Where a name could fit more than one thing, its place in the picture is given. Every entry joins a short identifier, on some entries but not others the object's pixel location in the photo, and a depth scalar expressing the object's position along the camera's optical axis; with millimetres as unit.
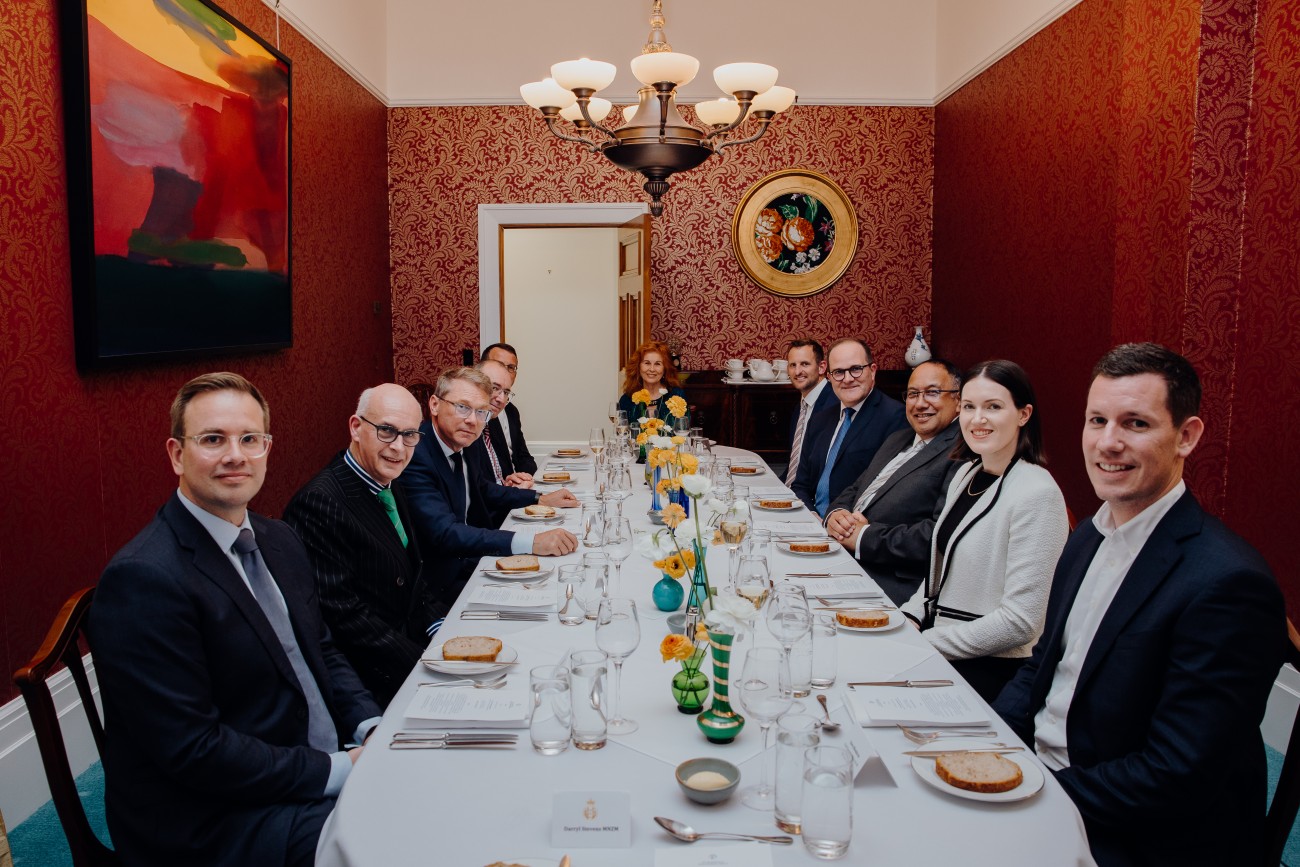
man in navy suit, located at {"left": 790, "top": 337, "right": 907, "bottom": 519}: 4355
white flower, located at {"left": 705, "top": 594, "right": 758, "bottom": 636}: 1577
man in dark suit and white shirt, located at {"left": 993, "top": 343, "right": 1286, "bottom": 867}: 1512
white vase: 6641
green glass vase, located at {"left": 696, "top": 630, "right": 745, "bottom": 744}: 1537
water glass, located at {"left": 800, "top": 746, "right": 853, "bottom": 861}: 1221
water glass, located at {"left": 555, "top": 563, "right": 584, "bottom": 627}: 1927
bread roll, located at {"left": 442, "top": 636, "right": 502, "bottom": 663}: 1890
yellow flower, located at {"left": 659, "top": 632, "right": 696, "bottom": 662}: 1536
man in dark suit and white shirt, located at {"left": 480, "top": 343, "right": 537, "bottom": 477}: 5461
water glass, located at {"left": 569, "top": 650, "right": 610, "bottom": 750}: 1478
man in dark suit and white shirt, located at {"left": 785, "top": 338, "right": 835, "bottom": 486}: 5145
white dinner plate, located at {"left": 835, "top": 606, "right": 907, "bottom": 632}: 2148
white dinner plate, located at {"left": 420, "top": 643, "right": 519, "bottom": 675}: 1853
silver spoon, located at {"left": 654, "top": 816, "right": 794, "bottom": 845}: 1268
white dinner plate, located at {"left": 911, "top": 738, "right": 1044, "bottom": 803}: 1361
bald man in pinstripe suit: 2359
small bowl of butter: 1345
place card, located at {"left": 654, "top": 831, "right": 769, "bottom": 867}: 1218
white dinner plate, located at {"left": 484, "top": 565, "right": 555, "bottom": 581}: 2570
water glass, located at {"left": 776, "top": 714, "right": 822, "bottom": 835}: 1264
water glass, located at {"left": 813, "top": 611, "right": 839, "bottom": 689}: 1704
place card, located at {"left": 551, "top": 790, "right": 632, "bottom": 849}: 1266
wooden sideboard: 6602
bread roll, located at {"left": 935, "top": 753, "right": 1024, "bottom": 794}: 1369
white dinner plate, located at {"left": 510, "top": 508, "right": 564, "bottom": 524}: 3447
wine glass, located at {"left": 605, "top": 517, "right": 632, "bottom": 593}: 2523
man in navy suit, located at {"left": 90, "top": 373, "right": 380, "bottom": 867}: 1569
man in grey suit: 3193
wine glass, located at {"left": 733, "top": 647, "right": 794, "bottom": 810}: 1473
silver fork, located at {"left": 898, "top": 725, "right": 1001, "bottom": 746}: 1565
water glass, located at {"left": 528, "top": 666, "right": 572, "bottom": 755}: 1492
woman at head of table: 5973
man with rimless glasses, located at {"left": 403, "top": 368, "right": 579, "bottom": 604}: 2992
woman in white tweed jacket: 2297
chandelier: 3314
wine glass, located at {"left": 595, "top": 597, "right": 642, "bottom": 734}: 1582
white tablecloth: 1250
